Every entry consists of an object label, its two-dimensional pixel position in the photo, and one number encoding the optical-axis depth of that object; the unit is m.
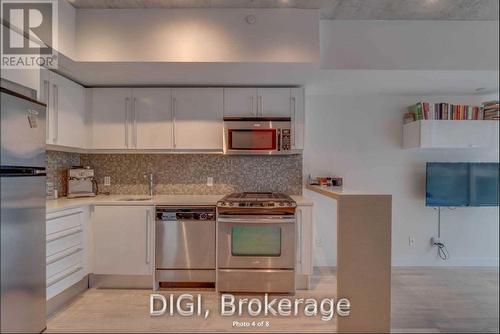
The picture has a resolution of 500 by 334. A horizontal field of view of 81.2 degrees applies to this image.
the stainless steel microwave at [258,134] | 3.16
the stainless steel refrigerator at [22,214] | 1.78
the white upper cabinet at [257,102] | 3.24
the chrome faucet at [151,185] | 3.49
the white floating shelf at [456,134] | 3.31
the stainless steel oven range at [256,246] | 2.78
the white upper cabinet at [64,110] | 2.66
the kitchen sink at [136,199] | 3.16
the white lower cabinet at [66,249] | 2.34
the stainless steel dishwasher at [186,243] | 2.87
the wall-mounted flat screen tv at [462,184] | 3.45
